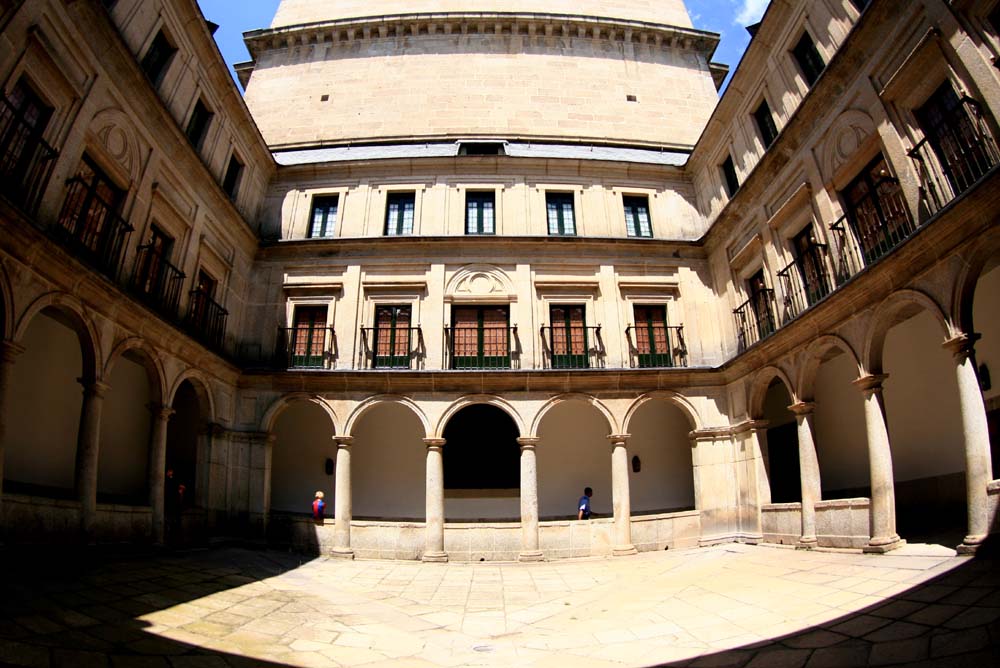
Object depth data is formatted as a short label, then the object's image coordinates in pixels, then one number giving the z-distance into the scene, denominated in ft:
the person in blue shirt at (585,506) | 47.52
